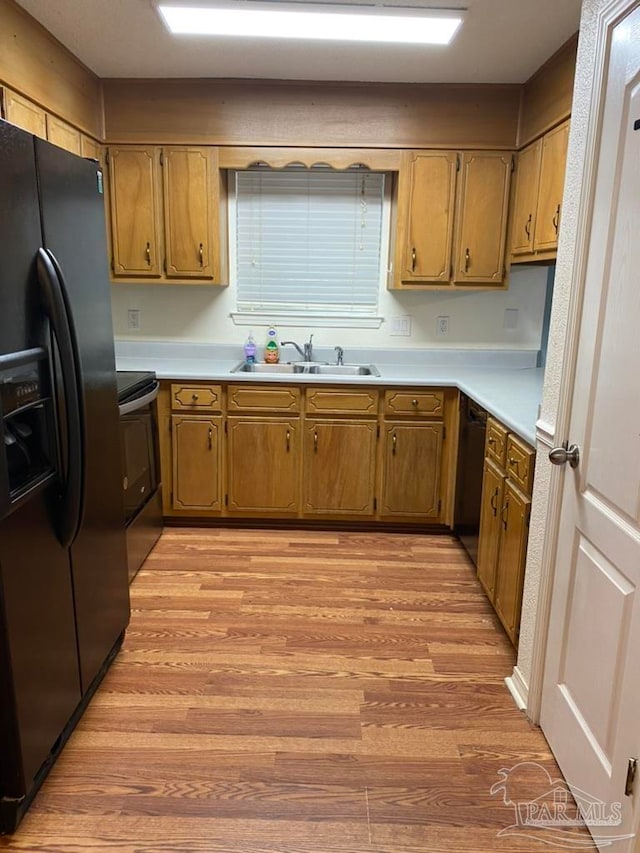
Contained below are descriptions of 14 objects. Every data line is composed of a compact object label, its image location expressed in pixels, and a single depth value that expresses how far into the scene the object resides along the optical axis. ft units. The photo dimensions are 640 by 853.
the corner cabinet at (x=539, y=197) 9.16
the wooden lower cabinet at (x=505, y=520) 7.00
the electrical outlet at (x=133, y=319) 12.47
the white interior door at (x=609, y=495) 4.43
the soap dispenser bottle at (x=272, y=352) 12.25
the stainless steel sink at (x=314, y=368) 12.14
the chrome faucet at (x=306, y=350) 12.22
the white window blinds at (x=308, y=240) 11.93
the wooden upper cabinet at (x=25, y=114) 7.86
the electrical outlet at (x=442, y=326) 12.41
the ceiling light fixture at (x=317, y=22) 7.87
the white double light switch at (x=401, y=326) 12.44
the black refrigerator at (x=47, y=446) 4.69
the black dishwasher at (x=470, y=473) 9.24
